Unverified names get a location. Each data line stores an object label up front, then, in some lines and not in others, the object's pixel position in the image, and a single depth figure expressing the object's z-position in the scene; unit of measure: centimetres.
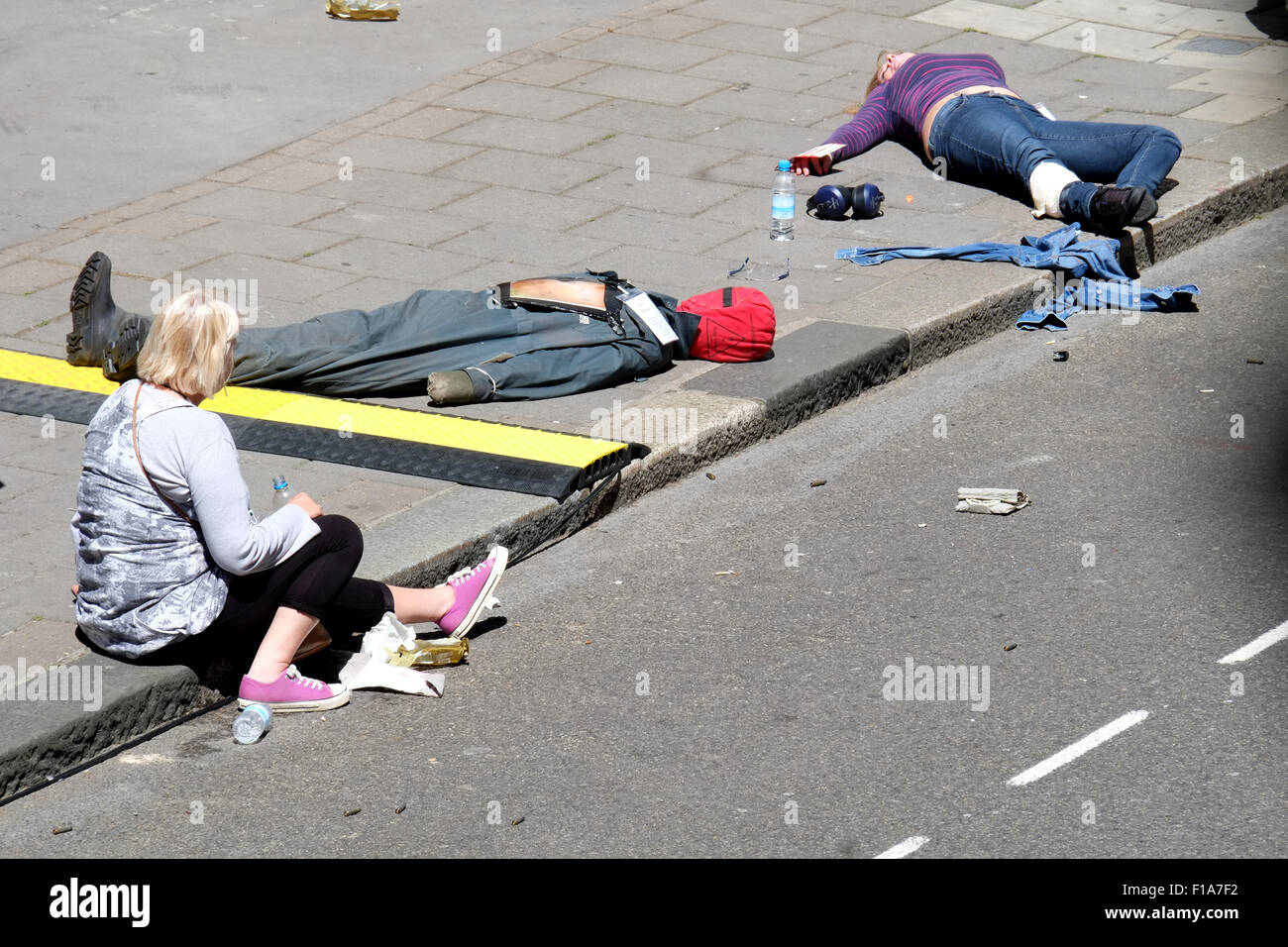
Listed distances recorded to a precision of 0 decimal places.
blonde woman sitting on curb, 877
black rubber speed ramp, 1159
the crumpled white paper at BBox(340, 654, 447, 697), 955
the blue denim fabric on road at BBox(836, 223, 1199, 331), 1537
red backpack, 1334
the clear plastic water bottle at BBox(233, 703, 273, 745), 909
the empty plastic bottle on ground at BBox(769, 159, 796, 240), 1586
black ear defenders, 1633
